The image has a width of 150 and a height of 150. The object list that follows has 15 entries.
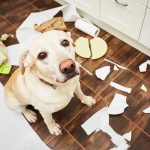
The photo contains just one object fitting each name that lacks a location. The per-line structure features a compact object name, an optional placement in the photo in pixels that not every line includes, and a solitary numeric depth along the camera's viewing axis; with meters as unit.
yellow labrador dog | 1.09
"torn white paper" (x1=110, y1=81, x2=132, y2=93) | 1.78
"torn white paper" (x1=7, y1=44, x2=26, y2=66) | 2.05
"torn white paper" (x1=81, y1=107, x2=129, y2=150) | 1.55
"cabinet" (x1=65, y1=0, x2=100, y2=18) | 2.00
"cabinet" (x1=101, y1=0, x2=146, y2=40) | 1.72
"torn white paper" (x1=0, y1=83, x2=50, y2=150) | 1.63
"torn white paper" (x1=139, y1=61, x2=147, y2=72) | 1.88
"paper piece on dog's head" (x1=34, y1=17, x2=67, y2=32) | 2.13
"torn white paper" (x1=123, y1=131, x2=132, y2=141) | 1.56
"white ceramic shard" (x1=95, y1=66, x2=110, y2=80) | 1.87
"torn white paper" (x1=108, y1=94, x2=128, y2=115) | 1.68
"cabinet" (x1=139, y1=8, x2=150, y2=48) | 1.69
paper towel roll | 2.12
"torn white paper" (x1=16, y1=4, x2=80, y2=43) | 2.23
